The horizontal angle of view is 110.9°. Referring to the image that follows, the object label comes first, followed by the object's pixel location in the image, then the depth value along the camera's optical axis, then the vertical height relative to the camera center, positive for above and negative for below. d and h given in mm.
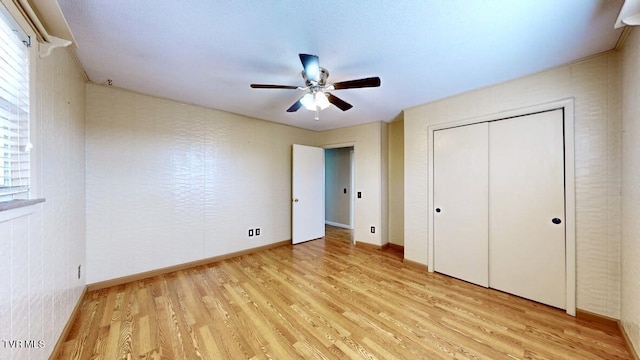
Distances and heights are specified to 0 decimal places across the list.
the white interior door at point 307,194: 4188 -290
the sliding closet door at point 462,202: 2520 -286
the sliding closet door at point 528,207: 2059 -286
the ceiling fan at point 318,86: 1632 +805
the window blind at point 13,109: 1027 +355
